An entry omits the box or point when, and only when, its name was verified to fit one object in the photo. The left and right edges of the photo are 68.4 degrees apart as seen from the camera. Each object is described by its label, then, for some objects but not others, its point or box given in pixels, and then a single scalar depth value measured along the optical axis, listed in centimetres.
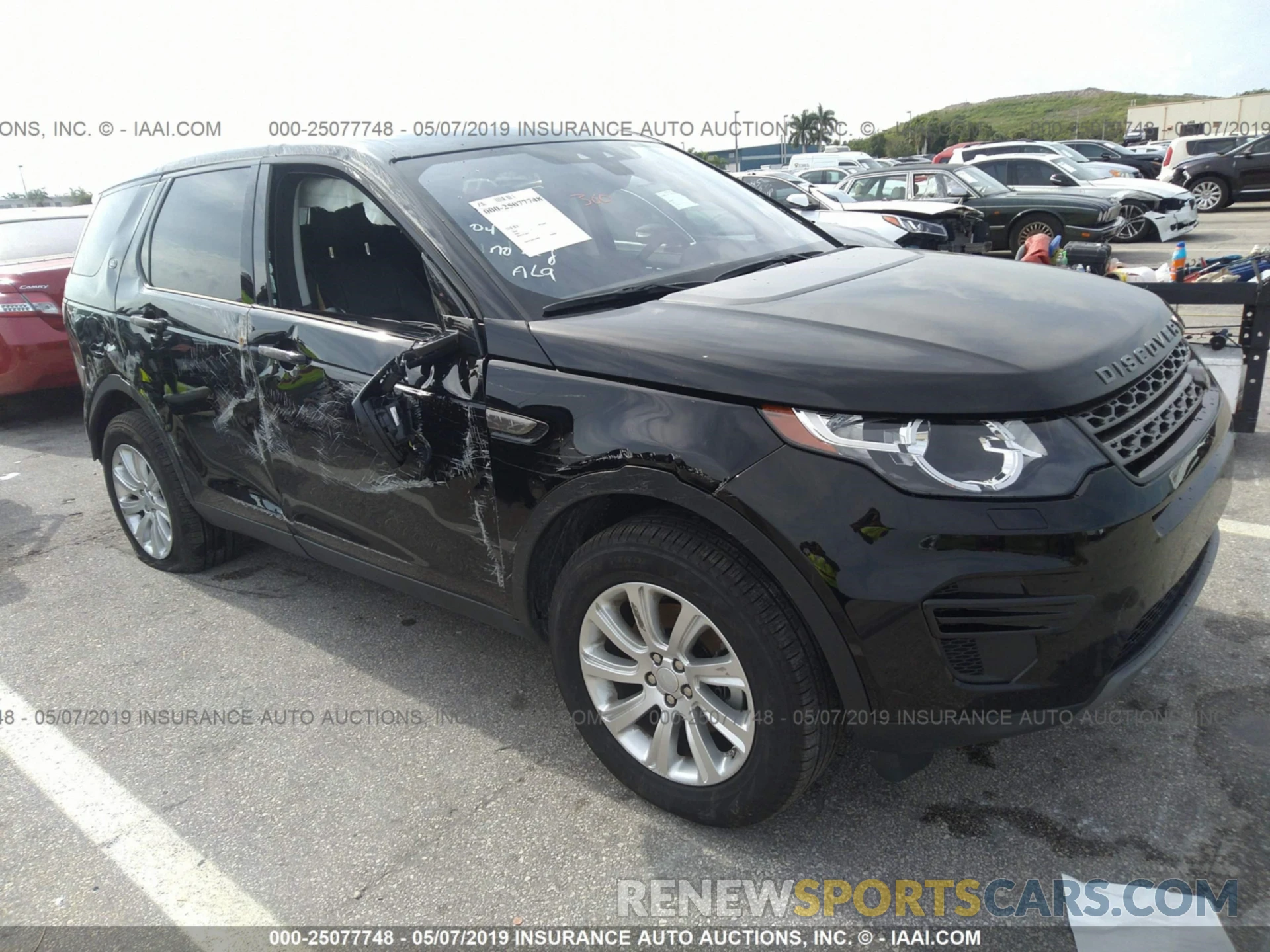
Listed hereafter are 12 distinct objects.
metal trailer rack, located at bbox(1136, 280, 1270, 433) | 472
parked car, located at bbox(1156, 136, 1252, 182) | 2033
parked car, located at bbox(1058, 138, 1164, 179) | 2550
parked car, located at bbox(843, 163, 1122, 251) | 1290
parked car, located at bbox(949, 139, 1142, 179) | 2059
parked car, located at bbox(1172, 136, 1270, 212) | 1794
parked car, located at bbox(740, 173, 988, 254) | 982
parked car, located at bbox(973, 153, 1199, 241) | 1402
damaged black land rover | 198
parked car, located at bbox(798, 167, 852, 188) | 2186
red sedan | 691
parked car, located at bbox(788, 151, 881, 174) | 2801
